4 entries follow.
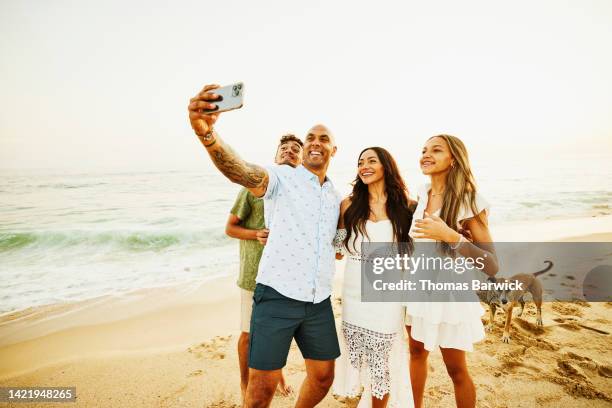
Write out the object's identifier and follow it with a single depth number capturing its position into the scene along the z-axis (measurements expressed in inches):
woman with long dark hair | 98.7
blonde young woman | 89.4
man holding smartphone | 88.8
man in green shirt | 121.4
